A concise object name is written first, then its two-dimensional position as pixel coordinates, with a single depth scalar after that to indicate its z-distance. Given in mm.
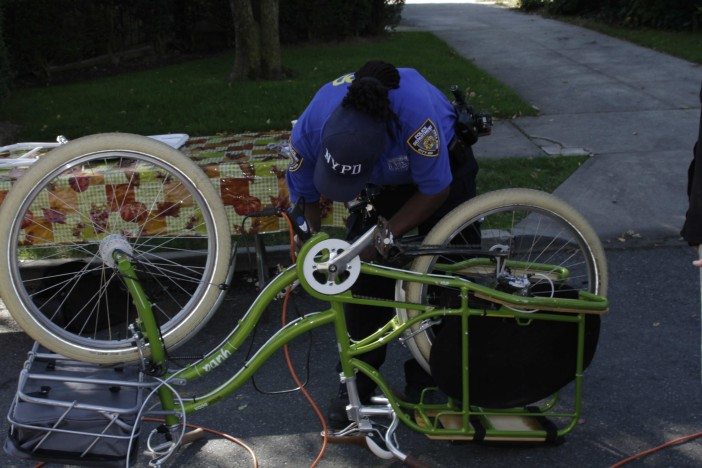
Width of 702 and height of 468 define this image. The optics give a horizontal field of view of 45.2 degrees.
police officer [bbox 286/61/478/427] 2650
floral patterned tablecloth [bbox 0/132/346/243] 4035
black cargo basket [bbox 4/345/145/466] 2695
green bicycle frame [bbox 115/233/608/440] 2816
